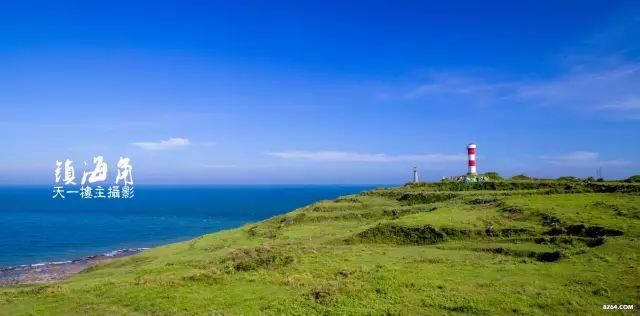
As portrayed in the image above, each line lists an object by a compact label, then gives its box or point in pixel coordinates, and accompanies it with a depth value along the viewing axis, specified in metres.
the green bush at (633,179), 56.02
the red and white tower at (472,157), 73.81
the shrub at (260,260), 30.78
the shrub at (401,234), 37.81
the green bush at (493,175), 72.81
